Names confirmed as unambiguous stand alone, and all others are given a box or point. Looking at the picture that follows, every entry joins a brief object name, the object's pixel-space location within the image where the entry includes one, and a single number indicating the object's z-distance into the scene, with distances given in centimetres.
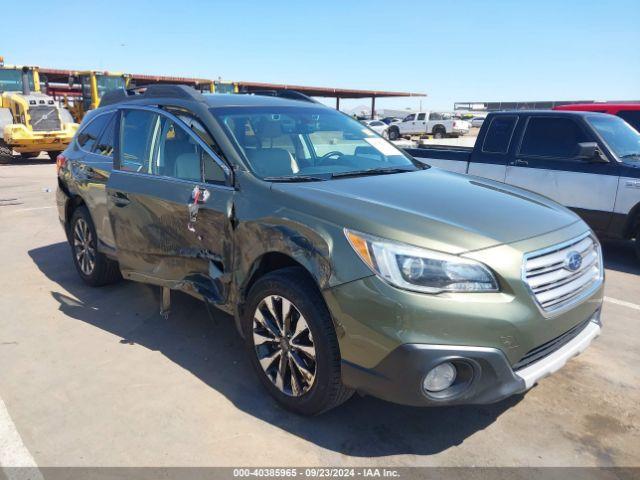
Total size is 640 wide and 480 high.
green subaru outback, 235
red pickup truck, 904
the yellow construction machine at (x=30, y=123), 1705
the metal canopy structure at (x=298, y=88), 3472
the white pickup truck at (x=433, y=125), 3741
